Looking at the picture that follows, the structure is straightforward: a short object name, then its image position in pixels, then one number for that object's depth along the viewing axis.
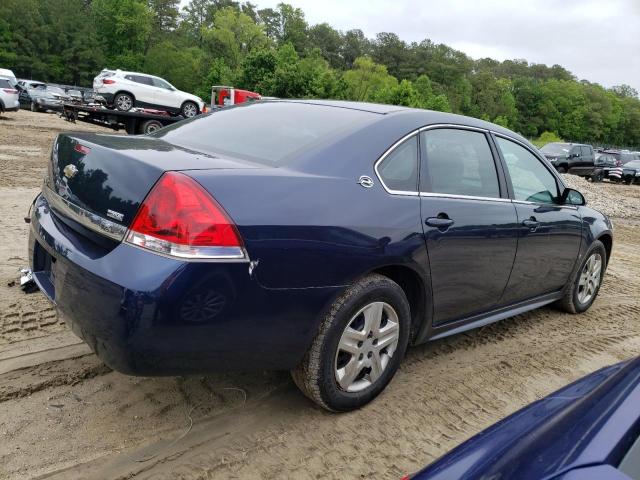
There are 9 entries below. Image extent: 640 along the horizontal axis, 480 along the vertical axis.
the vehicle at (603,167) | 27.34
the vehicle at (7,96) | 21.98
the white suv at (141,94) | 20.11
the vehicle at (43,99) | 32.06
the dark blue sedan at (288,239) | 2.25
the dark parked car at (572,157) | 24.42
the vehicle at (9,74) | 25.59
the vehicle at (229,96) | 32.88
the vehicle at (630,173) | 28.56
